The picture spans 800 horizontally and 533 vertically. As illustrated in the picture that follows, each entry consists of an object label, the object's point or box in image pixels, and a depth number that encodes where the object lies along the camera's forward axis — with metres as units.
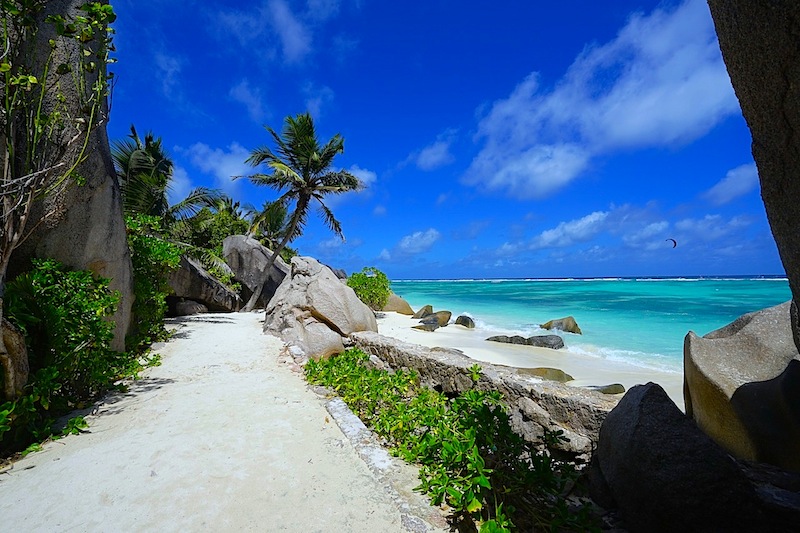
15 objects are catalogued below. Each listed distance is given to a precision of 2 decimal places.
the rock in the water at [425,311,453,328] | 18.08
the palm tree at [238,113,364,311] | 18.83
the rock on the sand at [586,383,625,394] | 6.46
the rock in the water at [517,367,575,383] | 7.70
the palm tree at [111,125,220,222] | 14.77
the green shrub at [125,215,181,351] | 7.51
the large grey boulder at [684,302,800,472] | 2.86
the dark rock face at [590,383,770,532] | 2.06
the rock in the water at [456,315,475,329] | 17.75
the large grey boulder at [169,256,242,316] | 13.09
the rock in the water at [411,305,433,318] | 20.31
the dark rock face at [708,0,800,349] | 1.33
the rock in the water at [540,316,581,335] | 16.31
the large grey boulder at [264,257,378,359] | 8.19
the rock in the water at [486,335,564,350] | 12.09
